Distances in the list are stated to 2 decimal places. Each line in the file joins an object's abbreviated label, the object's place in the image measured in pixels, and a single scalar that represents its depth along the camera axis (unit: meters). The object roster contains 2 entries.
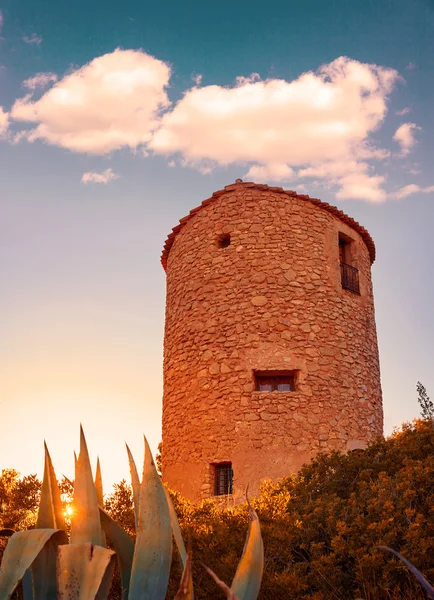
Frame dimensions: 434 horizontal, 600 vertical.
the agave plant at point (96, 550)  2.54
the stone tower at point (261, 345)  8.49
